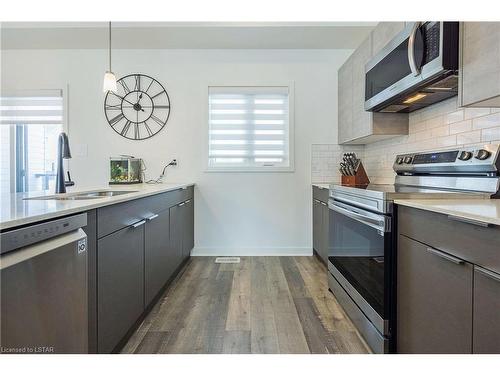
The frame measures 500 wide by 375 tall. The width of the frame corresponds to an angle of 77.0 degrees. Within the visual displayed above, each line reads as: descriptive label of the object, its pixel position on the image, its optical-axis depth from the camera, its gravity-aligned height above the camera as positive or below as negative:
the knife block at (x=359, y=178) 3.04 +0.00
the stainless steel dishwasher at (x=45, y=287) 0.83 -0.34
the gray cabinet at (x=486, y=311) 0.90 -0.39
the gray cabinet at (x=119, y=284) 1.35 -0.53
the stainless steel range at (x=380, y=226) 1.50 -0.27
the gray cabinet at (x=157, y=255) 1.96 -0.55
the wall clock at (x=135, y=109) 3.58 +0.80
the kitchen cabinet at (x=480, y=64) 1.27 +0.50
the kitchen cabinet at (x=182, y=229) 2.64 -0.49
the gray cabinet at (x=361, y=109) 2.55 +0.67
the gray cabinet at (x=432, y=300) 1.04 -0.46
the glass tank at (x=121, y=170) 3.30 +0.07
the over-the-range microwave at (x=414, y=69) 1.52 +0.64
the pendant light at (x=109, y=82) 2.52 +0.76
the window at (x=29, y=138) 3.60 +0.44
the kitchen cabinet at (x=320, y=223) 2.95 -0.45
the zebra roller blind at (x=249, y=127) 3.62 +0.58
